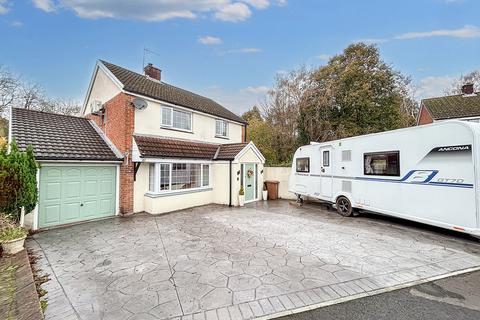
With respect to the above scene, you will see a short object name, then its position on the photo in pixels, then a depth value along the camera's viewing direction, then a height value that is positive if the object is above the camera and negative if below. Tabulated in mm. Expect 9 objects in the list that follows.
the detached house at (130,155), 8336 +554
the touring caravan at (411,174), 5840 -255
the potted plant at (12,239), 5320 -1779
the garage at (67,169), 7859 -90
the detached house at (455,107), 18703 +5546
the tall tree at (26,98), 18734 +6645
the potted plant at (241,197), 12039 -1718
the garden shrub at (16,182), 6047 -440
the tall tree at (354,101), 20700 +6280
